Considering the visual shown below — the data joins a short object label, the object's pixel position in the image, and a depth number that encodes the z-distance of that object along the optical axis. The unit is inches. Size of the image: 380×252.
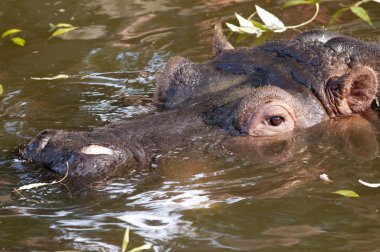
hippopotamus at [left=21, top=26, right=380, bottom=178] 420.8
